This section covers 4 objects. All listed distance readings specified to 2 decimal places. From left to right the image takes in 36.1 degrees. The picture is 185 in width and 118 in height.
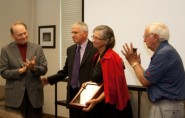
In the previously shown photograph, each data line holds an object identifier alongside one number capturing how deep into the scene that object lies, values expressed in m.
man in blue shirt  2.12
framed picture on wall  5.01
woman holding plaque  2.50
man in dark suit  2.85
